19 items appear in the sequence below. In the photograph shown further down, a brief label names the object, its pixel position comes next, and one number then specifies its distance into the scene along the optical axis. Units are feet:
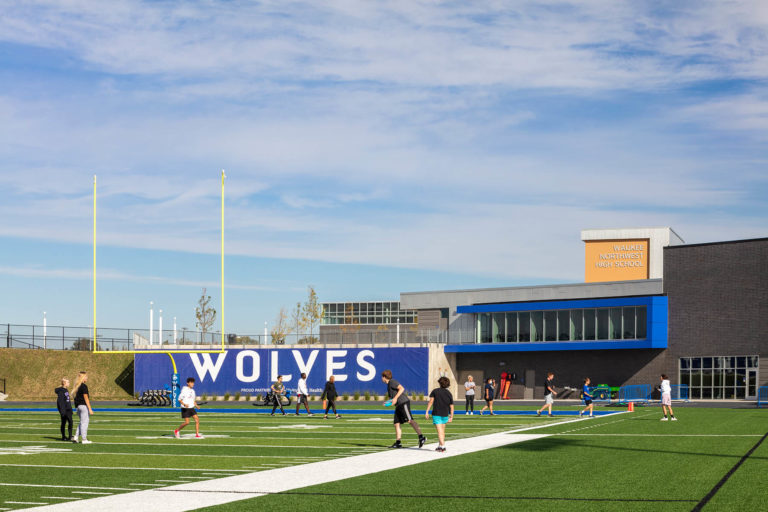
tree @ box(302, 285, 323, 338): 364.99
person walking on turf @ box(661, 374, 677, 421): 101.14
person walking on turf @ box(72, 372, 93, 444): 74.38
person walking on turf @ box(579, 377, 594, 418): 114.68
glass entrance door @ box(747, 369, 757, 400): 181.06
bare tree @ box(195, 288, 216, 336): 373.20
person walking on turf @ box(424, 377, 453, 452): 60.23
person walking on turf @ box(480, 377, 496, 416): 119.83
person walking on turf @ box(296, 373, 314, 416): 113.79
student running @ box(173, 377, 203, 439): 77.87
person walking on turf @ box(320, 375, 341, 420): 111.04
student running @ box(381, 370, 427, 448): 65.26
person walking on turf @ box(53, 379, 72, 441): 76.84
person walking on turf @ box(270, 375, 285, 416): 119.96
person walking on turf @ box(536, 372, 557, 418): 114.11
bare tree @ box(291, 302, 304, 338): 365.61
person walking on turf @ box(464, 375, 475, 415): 122.21
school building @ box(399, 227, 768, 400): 183.21
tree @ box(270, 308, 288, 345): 216.13
